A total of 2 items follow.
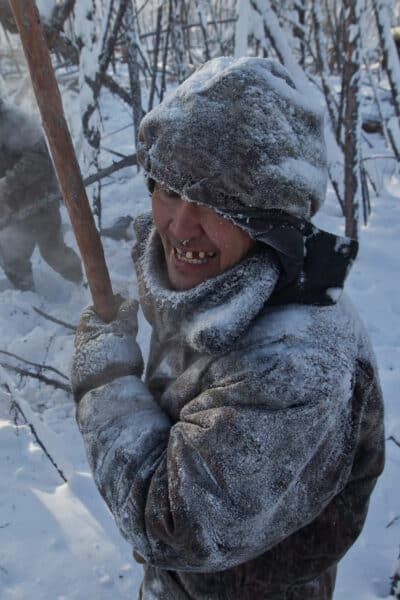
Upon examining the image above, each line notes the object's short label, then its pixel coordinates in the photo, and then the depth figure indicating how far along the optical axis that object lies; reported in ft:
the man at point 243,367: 2.80
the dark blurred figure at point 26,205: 12.67
